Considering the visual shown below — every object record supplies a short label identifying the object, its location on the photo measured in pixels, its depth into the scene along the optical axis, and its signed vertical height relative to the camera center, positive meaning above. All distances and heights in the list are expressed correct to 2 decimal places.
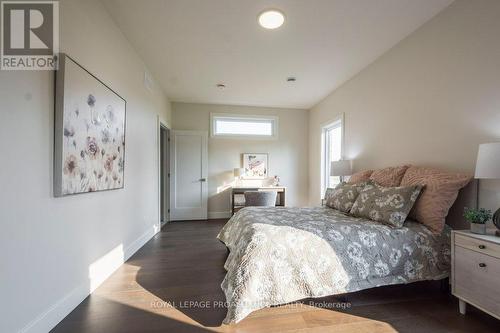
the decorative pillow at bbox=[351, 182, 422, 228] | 1.94 -0.35
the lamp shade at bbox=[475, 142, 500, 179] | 1.44 +0.03
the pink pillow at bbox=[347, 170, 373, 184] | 2.95 -0.15
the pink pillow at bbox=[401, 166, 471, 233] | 1.88 -0.27
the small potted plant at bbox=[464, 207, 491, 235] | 1.58 -0.38
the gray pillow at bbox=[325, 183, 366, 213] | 2.54 -0.37
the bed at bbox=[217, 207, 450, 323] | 1.57 -0.72
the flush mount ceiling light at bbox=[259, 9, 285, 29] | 2.17 +1.47
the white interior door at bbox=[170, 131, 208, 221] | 4.85 -0.22
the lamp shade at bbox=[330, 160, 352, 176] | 3.49 -0.04
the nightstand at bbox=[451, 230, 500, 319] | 1.40 -0.70
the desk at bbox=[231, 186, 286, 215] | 4.77 -0.59
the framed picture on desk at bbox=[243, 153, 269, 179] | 5.18 +0.00
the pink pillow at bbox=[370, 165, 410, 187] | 2.44 -0.11
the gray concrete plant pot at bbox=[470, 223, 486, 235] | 1.58 -0.44
